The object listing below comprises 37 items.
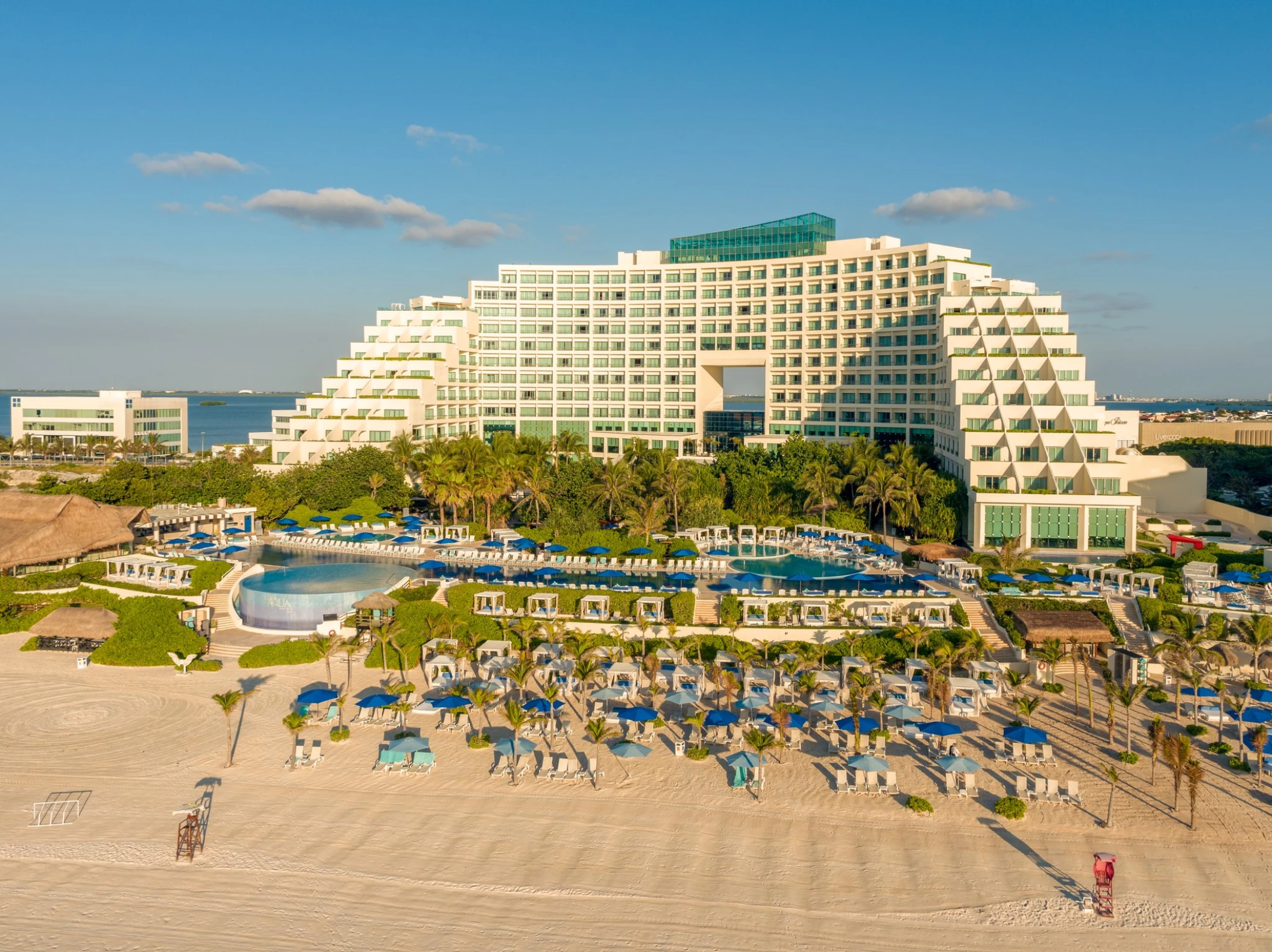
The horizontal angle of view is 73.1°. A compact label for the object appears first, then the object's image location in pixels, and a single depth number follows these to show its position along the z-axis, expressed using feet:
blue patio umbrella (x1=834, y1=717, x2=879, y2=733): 114.21
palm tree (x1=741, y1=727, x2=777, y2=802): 102.12
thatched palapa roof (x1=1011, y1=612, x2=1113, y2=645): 142.41
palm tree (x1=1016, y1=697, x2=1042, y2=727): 117.39
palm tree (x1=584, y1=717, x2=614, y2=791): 107.76
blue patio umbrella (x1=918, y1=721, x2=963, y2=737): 105.91
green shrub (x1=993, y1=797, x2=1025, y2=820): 94.94
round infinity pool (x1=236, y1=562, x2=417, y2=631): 161.99
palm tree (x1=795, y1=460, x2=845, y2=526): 237.66
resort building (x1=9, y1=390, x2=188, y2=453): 465.47
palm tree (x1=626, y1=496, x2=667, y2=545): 212.23
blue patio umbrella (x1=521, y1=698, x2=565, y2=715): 114.01
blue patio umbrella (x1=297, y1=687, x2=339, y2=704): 117.19
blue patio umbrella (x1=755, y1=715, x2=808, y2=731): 112.06
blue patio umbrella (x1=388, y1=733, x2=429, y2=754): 106.22
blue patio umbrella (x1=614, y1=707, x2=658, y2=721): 112.16
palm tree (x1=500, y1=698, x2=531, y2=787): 105.70
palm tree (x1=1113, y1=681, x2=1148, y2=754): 111.34
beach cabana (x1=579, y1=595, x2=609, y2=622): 159.02
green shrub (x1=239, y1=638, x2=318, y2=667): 146.20
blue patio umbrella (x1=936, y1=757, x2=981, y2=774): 100.27
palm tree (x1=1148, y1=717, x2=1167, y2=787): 103.04
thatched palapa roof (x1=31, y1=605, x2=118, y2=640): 151.74
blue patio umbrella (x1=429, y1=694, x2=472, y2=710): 115.75
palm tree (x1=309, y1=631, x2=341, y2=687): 127.34
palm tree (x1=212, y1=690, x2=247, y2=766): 107.55
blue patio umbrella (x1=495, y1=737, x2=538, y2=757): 103.81
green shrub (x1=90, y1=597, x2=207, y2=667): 146.82
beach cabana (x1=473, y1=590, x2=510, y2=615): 162.30
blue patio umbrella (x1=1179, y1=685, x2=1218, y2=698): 126.62
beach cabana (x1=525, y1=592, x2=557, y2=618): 161.07
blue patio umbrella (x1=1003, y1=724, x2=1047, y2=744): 105.91
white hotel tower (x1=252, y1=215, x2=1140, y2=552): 249.34
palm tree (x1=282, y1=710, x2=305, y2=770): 105.60
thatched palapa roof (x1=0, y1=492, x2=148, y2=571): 186.39
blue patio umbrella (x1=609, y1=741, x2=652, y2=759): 104.01
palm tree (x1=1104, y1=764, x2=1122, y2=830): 94.22
